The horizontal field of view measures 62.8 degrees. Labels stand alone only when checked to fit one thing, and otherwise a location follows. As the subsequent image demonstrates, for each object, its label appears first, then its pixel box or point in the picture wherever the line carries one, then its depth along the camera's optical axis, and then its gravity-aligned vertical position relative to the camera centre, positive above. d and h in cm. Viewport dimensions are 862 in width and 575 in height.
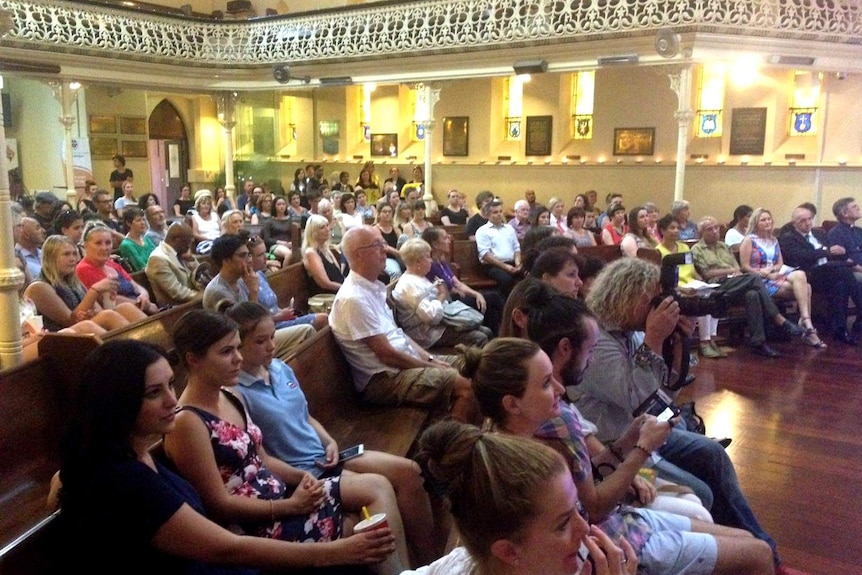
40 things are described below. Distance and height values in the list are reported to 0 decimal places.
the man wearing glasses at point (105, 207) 817 -50
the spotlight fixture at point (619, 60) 920 +143
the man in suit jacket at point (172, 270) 527 -77
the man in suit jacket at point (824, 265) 699 -93
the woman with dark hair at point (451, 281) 580 -94
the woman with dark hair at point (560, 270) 362 -51
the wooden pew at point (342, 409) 316 -119
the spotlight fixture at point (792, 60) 917 +143
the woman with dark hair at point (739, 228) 748 -61
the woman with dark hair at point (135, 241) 610 -65
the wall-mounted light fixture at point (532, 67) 1002 +144
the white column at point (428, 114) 1178 +90
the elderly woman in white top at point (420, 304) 464 -89
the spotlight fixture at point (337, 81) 1224 +149
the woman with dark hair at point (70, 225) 556 -47
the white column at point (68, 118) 1123 +75
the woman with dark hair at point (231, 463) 203 -88
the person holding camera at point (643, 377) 272 -80
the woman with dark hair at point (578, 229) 773 -65
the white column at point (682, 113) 923 +75
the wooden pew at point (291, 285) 539 -92
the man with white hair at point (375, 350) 355 -92
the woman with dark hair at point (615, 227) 820 -68
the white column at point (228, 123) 1371 +84
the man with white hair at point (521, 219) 858 -60
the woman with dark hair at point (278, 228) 888 -80
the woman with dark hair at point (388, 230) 752 -69
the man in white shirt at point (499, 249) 713 -83
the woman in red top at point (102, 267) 473 -68
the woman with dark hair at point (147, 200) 745 -38
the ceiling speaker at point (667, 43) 873 +156
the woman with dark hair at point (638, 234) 680 -64
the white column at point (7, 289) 331 -58
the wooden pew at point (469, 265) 724 -100
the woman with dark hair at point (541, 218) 793 -55
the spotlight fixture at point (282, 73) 1264 +167
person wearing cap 694 -45
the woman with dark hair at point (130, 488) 166 -76
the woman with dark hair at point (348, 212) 912 -61
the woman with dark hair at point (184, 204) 1247 -69
